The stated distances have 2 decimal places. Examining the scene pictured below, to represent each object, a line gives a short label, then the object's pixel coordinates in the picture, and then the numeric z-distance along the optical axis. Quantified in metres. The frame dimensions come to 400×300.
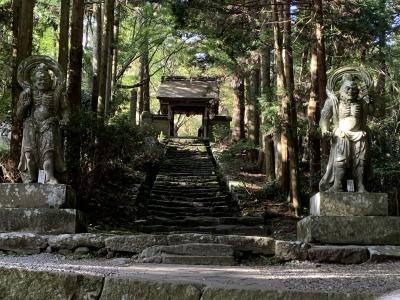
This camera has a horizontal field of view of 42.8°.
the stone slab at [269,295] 3.72
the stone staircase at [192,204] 11.18
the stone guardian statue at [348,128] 7.04
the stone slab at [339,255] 6.35
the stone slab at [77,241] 6.61
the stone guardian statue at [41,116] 7.30
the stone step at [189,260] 6.16
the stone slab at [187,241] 6.53
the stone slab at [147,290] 3.98
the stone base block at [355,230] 6.68
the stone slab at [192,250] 6.38
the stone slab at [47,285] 4.21
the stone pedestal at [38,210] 6.95
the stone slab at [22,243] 6.62
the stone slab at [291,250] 6.41
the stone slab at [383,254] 6.23
